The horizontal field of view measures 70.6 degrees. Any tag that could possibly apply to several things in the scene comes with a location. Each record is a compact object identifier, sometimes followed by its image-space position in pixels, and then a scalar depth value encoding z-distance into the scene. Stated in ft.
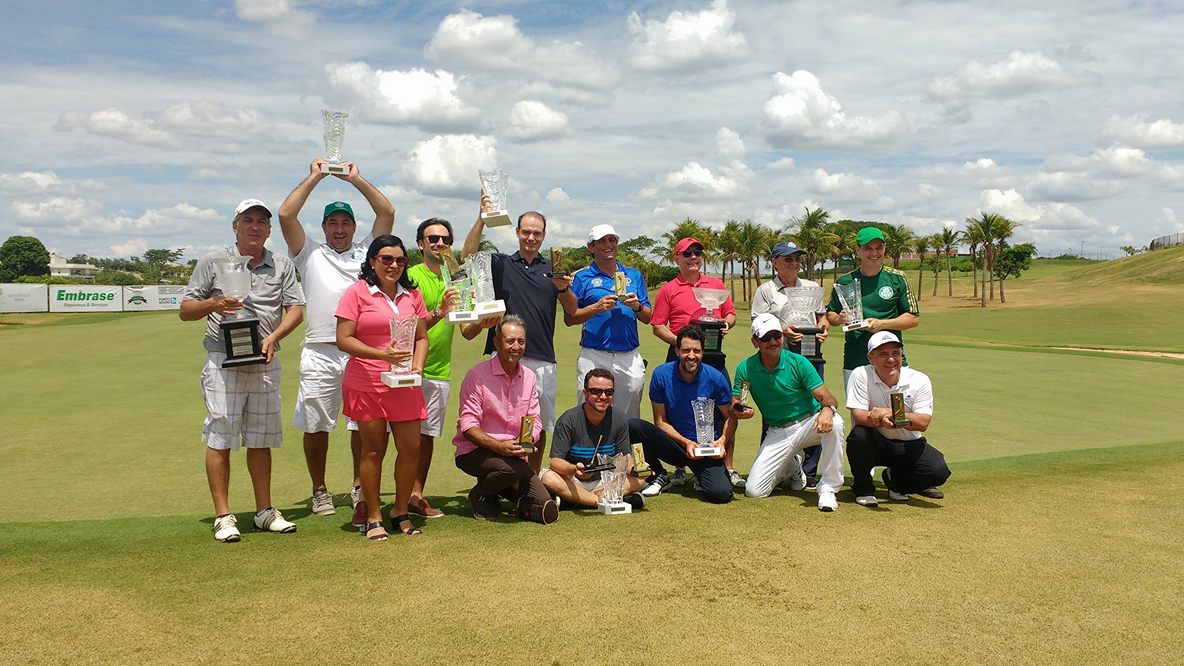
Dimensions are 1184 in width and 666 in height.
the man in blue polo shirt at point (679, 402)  21.09
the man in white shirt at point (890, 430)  19.58
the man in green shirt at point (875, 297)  21.53
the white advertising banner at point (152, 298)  151.74
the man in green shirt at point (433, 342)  18.43
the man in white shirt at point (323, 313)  18.72
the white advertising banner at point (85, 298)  143.74
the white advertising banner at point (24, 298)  137.39
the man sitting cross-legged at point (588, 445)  18.76
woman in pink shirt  16.17
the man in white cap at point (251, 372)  16.51
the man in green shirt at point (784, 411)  20.13
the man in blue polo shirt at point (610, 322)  21.20
